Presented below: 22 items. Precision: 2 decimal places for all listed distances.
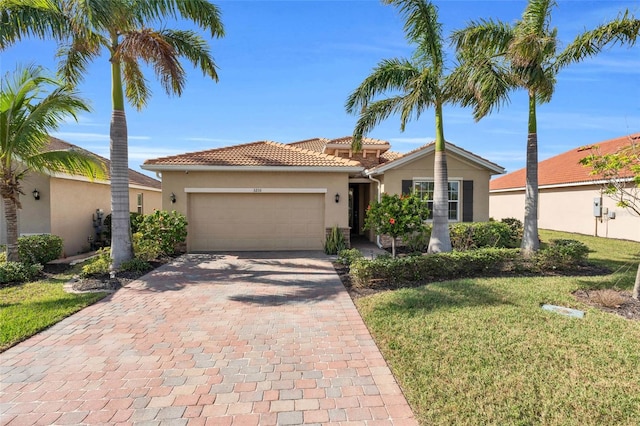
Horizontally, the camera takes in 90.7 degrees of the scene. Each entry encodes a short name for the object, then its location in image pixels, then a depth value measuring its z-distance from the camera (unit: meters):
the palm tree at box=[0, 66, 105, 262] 8.44
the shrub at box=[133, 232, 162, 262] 10.07
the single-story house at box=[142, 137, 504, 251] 12.44
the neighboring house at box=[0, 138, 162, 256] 11.75
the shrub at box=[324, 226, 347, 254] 12.22
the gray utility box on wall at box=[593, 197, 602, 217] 16.40
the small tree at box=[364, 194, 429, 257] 8.95
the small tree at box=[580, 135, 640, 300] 6.21
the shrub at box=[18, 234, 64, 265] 9.90
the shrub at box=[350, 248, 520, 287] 7.47
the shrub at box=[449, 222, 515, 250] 12.00
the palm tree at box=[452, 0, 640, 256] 8.03
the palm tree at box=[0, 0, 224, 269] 7.32
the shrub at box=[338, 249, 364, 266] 9.68
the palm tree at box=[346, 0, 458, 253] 9.67
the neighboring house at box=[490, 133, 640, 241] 15.71
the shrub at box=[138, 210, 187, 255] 10.75
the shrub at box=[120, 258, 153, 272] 8.94
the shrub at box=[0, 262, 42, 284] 8.14
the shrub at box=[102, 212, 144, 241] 14.42
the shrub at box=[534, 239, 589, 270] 8.45
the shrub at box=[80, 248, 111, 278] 8.38
